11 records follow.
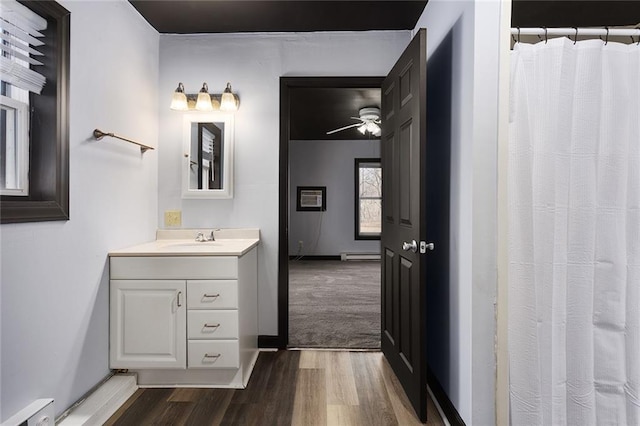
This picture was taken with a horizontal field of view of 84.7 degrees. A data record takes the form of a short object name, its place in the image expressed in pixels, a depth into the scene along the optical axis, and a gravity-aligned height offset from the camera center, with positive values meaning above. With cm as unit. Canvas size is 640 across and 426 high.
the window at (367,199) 709 +25
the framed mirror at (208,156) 270 +42
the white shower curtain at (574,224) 150 -5
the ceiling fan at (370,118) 461 +125
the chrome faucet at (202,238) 260 -21
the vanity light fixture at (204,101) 256 +81
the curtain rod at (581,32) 151 +79
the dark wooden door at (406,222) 181 -6
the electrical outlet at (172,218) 271 -6
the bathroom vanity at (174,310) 203 -58
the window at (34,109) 148 +45
